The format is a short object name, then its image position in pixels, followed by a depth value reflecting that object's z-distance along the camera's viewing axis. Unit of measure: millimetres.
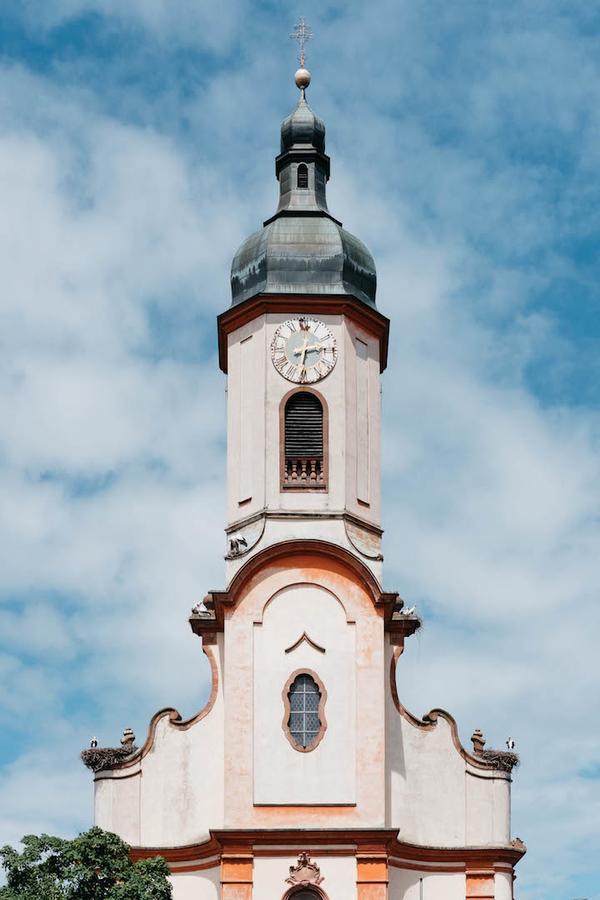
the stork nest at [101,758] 36281
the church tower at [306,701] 34719
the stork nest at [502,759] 36938
